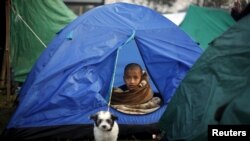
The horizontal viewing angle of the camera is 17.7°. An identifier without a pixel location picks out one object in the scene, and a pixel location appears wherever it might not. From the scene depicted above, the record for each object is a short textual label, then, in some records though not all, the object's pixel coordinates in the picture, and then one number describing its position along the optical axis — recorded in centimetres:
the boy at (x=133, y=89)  994
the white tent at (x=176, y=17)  1890
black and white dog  806
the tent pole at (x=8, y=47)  1297
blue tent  886
